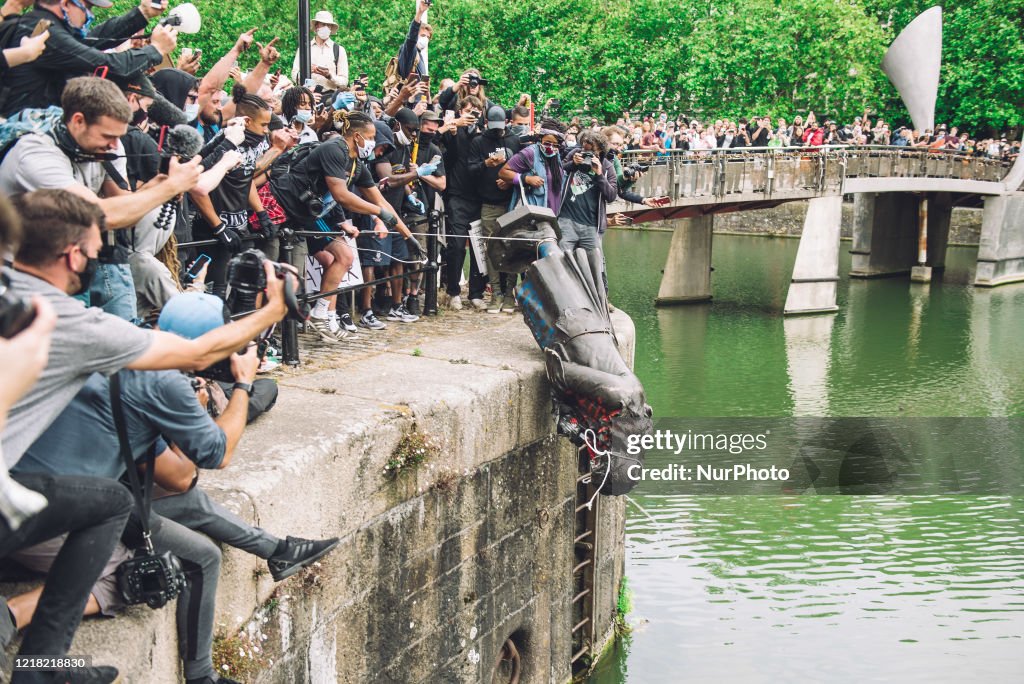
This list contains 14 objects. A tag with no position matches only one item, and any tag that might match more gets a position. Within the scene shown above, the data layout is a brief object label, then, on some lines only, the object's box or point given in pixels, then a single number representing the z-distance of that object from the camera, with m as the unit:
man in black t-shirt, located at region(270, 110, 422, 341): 7.58
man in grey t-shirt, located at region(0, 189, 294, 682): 3.45
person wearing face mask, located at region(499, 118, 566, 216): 9.40
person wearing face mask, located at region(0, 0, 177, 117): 5.57
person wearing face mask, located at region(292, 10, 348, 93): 11.85
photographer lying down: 3.79
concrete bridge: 24.48
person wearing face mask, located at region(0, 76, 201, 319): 4.57
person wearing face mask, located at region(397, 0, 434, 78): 10.64
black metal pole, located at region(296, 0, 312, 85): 10.15
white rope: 7.38
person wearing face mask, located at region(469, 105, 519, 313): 9.62
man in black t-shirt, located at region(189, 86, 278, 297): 6.78
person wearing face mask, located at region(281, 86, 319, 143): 8.12
